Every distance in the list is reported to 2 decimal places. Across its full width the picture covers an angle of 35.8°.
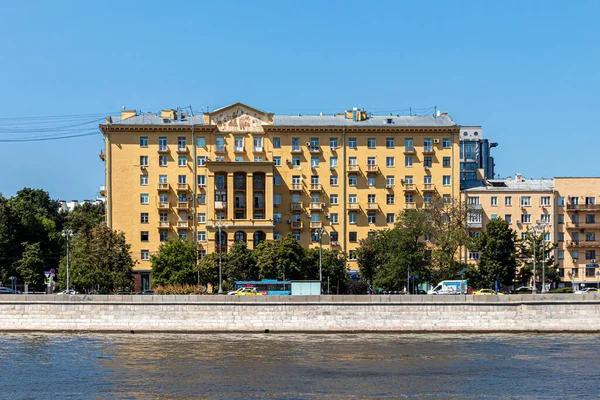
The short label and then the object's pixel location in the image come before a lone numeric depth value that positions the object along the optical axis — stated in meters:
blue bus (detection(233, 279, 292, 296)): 95.69
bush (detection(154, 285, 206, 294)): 89.50
